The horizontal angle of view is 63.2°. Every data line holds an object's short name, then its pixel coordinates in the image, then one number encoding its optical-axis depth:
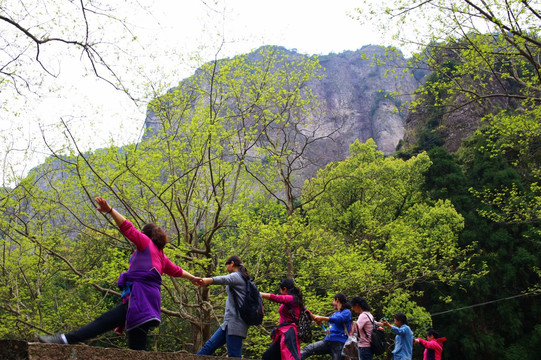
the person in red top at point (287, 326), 5.48
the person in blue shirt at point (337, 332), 6.68
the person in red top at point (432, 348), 8.42
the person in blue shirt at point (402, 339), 7.84
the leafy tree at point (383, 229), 15.93
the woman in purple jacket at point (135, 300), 3.98
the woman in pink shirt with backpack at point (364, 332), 6.65
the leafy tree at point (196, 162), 12.02
